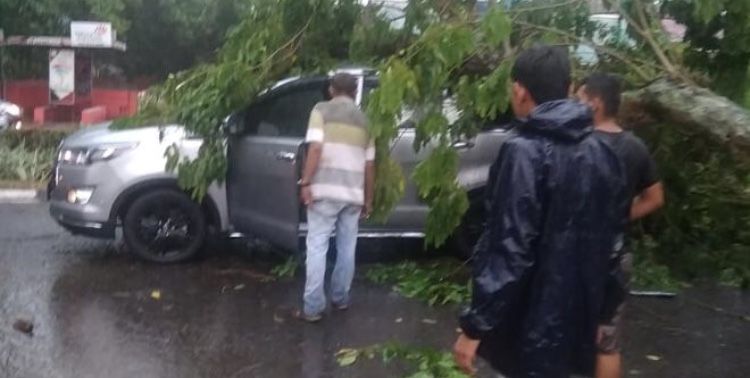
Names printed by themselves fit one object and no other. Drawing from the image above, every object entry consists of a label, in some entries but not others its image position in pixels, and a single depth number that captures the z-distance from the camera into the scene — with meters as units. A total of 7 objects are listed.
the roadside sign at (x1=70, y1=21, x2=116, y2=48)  25.30
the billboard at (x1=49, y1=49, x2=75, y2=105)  25.83
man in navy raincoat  4.09
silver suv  9.84
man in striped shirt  8.17
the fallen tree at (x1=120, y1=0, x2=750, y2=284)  7.68
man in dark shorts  6.09
